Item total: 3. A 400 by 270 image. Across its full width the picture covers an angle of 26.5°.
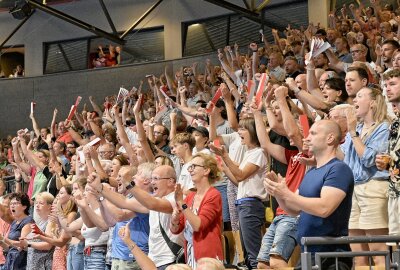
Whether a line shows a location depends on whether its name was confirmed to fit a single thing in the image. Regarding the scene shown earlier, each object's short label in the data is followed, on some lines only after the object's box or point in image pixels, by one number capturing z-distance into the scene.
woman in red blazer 6.39
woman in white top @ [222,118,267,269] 7.26
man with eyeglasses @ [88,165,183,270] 6.83
